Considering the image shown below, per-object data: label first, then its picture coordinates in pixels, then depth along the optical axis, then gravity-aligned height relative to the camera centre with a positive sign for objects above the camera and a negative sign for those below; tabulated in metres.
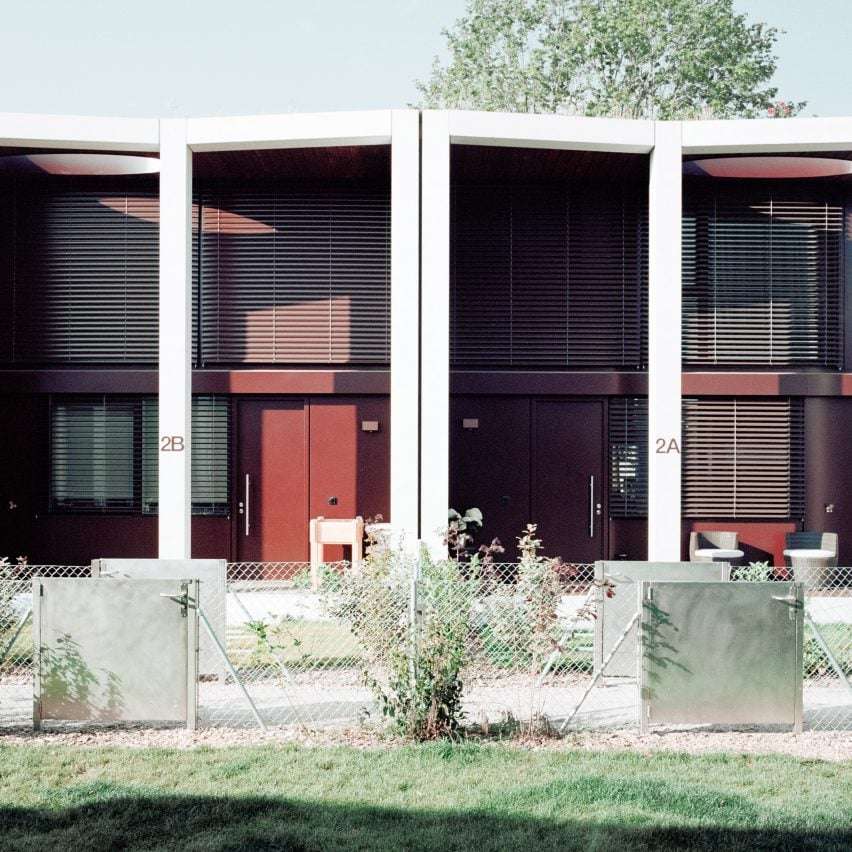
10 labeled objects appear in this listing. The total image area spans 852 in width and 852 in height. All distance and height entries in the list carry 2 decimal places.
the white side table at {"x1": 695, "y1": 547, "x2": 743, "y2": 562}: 13.04 -1.54
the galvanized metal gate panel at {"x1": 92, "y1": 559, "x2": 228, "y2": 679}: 7.79 -1.13
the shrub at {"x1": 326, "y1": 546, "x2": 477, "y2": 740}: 6.29 -1.40
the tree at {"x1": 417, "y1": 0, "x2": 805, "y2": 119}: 33.28 +13.68
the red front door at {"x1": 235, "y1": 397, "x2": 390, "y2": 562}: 13.92 -0.60
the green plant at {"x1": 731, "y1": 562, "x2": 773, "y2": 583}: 9.01 -1.24
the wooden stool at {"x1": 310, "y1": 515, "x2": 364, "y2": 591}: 12.64 -1.24
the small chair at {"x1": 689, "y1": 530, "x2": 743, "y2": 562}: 13.16 -1.47
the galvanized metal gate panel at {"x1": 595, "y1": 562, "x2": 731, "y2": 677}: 7.78 -1.28
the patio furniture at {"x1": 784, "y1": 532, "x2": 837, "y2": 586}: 12.83 -1.56
